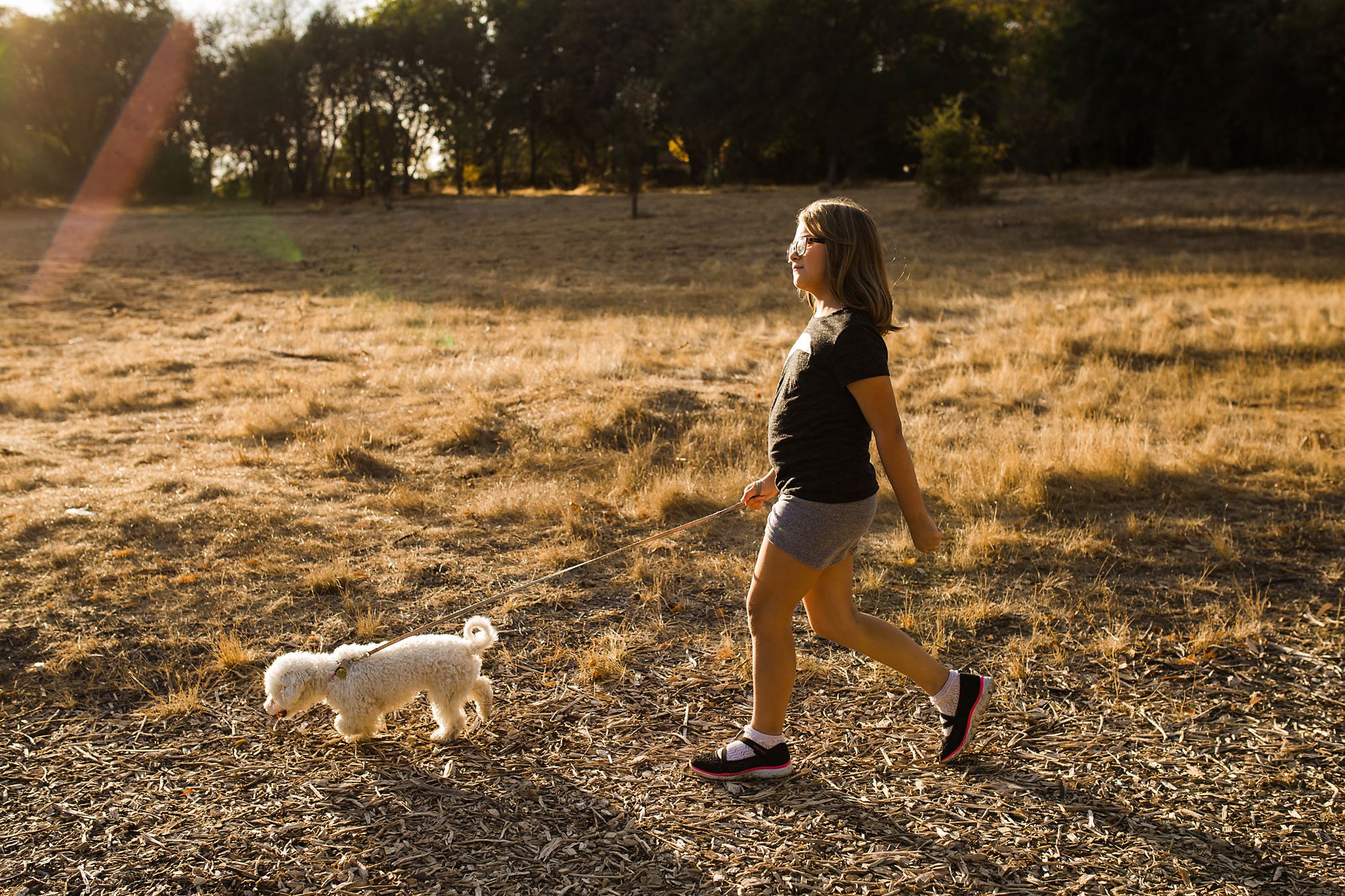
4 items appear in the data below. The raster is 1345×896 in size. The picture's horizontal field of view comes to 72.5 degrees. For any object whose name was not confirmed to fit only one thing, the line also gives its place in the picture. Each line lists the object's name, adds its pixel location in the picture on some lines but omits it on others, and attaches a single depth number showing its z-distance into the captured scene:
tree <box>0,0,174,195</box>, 42.47
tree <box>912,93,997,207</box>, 24.42
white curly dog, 3.14
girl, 2.60
